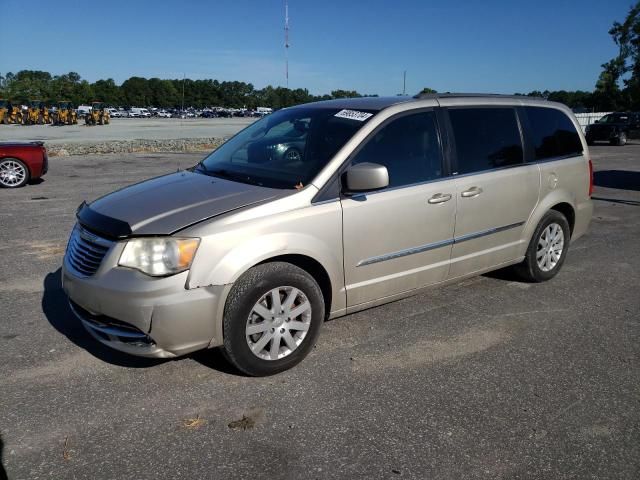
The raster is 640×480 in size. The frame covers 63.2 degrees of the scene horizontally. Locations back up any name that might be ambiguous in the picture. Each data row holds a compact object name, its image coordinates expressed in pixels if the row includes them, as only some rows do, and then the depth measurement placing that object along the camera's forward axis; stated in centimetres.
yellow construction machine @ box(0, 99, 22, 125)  4346
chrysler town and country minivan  307
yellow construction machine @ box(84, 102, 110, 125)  4481
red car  1096
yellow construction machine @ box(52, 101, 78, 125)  4466
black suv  2664
